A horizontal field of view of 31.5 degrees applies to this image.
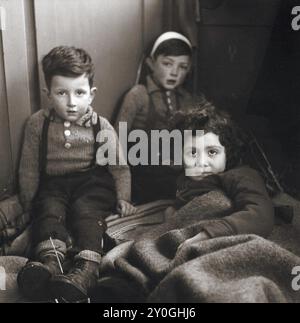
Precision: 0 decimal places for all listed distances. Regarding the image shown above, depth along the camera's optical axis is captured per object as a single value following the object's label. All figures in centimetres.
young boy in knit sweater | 107
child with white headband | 113
